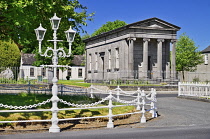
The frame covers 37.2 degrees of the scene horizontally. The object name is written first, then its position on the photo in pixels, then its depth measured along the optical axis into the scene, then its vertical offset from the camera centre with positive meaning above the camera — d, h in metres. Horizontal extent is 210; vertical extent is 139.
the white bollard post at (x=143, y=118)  12.89 -1.74
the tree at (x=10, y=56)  56.77 +3.74
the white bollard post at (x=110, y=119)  11.73 -1.62
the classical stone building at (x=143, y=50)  35.53 +3.12
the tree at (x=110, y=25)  65.38 +10.79
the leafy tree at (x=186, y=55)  52.69 +3.63
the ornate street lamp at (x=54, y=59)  10.92 +0.65
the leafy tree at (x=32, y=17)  14.19 +3.16
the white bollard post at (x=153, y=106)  14.17 -1.36
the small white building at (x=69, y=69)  66.97 +1.71
